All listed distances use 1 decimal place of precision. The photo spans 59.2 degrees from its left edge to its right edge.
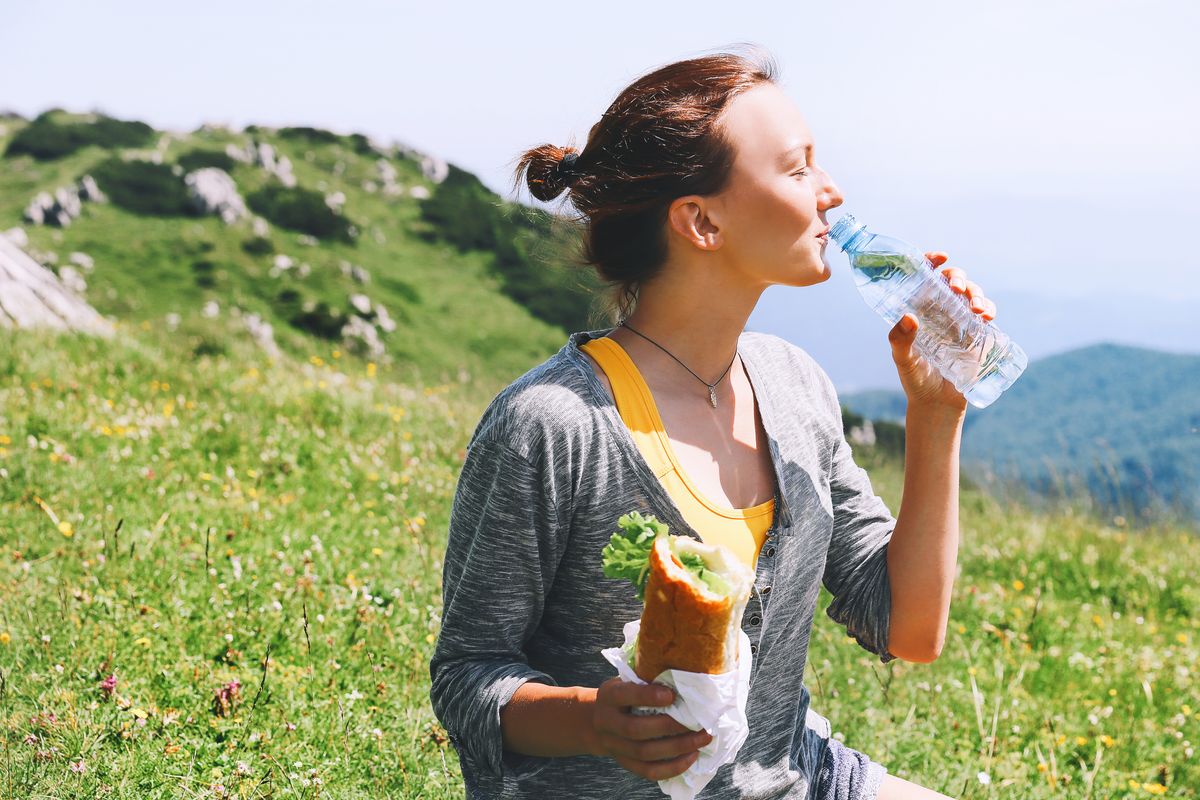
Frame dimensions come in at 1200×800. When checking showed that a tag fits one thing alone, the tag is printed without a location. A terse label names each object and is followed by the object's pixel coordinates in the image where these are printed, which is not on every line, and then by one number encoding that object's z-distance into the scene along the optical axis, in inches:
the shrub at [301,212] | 1178.0
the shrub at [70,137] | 1232.8
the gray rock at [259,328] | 825.7
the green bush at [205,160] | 1197.3
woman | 93.6
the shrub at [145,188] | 1098.7
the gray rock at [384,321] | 1021.8
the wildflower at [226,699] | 152.5
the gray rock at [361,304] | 1024.2
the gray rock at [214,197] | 1107.3
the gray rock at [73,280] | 897.5
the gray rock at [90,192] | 1080.2
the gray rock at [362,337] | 925.8
